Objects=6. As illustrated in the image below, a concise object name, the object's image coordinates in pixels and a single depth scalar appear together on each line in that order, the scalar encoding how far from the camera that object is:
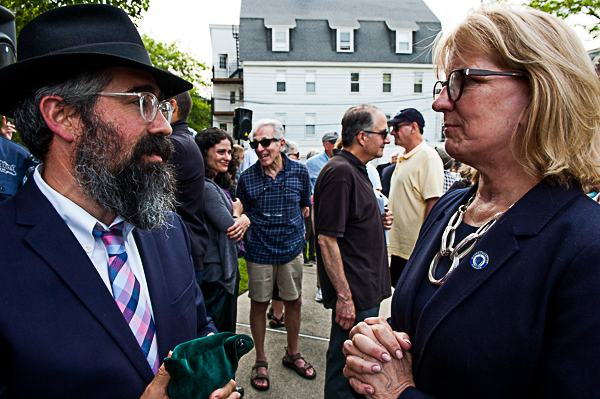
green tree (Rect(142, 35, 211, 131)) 25.29
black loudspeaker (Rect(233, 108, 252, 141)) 9.23
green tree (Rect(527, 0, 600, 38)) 11.59
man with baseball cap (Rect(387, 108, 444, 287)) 4.01
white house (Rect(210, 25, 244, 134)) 33.16
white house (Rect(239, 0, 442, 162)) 27.36
